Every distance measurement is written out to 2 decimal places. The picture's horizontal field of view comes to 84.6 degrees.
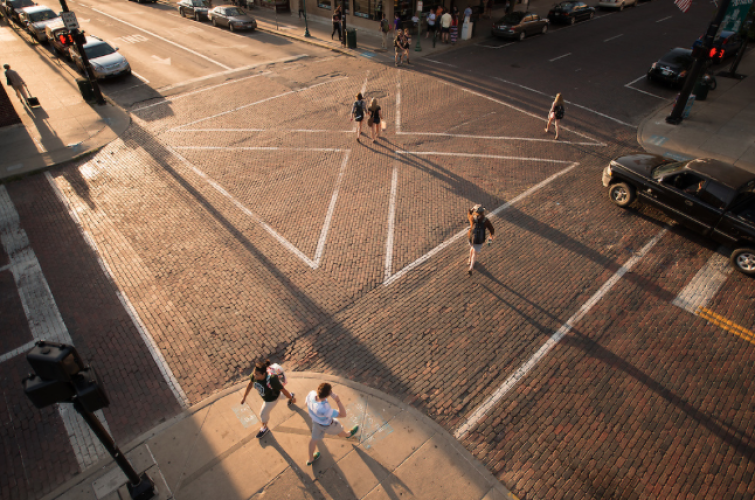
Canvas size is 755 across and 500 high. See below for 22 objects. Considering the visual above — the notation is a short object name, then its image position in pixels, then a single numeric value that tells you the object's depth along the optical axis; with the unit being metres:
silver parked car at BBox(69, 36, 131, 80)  18.73
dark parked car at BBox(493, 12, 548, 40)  24.61
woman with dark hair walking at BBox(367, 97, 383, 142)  13.26
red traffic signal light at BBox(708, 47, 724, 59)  13.45
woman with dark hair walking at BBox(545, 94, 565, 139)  13.39
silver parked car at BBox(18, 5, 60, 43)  24.62
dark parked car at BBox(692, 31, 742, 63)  19.96
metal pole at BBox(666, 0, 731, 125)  12.72
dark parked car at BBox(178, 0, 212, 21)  29.78
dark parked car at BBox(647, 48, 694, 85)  17.61
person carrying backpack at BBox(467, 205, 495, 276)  8.22
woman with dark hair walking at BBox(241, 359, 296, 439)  5.67
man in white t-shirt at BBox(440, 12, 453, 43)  24.03
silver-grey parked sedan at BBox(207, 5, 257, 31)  27.16
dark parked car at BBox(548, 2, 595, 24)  27.83
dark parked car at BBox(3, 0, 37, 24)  27.58
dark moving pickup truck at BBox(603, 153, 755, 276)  8.92
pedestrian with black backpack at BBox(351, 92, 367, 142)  13.53
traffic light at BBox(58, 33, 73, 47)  16.13
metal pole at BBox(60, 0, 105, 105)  15.98
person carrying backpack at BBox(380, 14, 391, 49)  22.89
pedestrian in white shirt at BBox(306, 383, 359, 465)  5.34
